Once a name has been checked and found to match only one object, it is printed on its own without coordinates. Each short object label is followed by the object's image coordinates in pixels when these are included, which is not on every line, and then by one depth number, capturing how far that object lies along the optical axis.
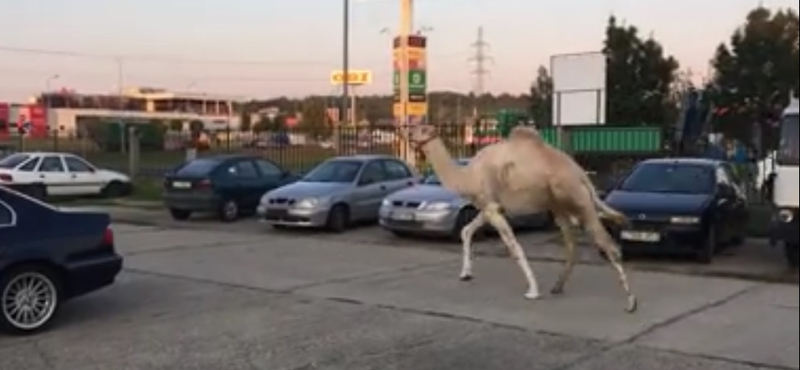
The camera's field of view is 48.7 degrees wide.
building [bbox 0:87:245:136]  76.81
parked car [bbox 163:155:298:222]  19.96
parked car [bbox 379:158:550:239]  15.48
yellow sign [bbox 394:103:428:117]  35.44
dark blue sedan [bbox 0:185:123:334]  7.89
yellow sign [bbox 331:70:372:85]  59.87
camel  8.12
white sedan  26.16
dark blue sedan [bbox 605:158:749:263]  12.15
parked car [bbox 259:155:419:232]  17.33
